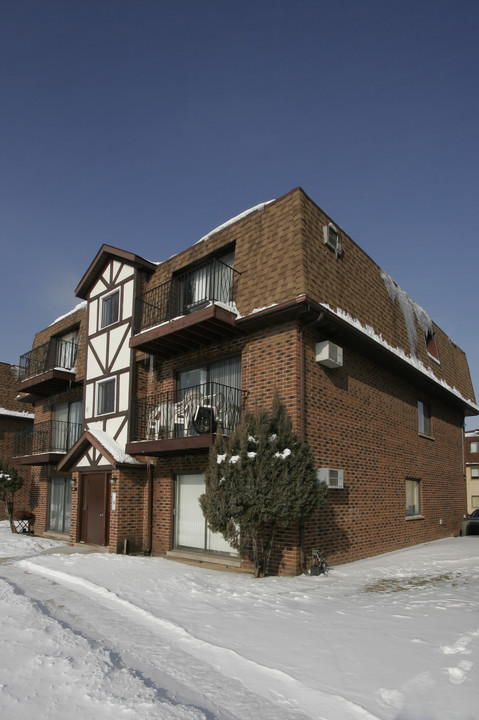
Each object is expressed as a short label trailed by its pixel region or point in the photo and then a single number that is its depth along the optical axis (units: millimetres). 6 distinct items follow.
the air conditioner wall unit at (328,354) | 10719
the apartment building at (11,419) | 23350
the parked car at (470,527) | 18688
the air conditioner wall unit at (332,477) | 10148
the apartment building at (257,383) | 10703
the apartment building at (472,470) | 45125
